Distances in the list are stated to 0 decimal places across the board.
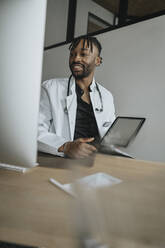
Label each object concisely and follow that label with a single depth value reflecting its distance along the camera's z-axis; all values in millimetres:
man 1036
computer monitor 277
